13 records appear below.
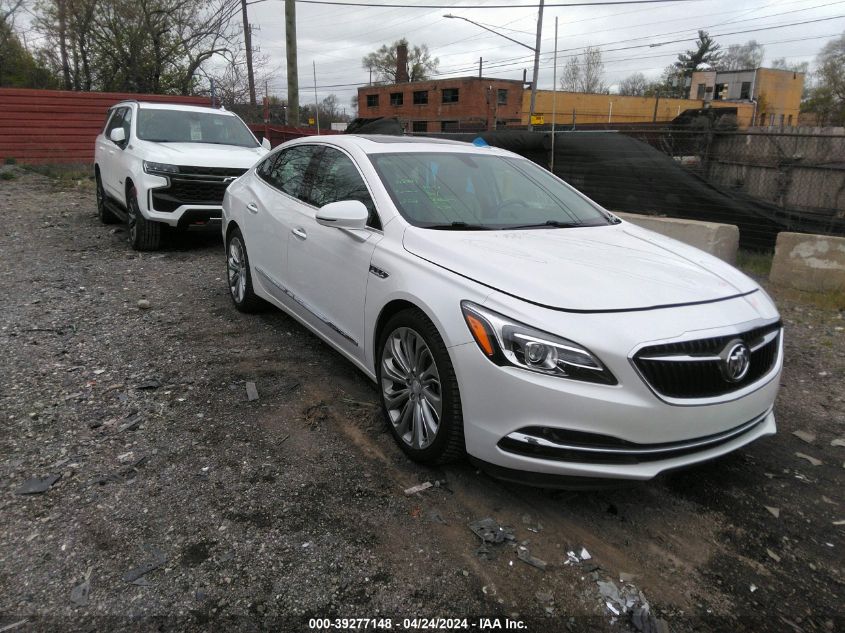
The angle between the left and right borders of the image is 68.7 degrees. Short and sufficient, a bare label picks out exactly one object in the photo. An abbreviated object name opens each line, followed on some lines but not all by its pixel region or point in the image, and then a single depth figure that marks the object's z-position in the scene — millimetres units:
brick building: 54656
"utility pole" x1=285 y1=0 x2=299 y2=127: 16656
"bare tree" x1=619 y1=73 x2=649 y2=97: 81125
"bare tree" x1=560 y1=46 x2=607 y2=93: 71750
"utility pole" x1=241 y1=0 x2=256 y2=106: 25019
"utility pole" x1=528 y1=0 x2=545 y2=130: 26294
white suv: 7766
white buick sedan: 2504
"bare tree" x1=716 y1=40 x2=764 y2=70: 84562
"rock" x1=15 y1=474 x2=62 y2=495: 2975
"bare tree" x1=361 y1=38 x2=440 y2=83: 74625
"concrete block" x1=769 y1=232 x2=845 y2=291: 6520
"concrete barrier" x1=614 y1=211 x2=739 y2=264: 7145
